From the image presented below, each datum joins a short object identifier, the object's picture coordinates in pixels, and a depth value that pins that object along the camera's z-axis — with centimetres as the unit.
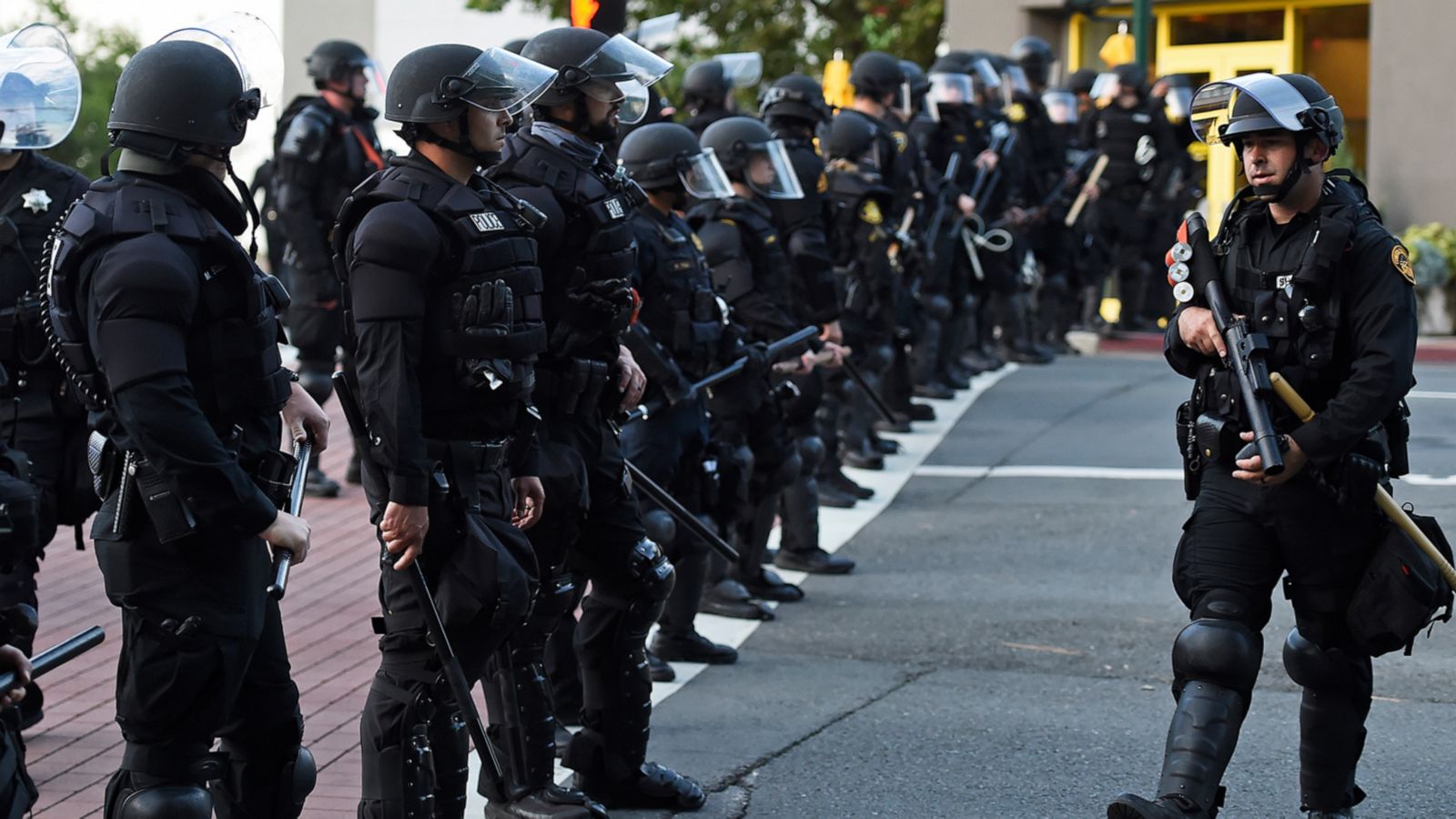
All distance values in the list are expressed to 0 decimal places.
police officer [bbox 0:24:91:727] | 1134
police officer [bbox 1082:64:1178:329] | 3291
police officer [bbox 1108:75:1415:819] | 973
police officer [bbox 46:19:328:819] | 816
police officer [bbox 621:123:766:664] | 1302
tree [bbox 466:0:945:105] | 4934
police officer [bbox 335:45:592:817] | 896
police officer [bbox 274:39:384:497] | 2061
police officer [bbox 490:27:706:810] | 1064
